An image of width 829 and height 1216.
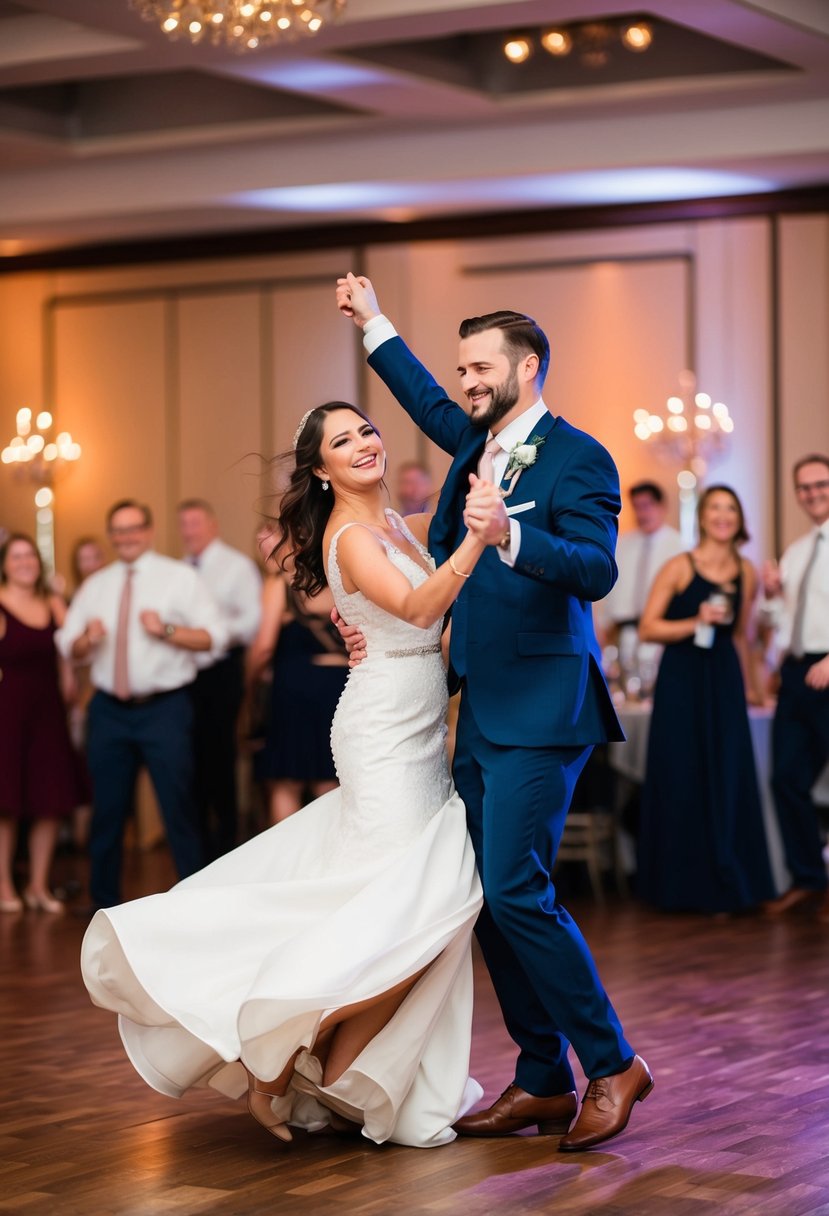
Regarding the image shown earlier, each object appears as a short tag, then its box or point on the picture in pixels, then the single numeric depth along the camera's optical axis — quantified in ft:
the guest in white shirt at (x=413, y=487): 30.04
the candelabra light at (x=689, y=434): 30.78
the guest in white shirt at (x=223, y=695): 26.55
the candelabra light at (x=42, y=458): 35.12
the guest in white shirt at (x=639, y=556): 28.17
